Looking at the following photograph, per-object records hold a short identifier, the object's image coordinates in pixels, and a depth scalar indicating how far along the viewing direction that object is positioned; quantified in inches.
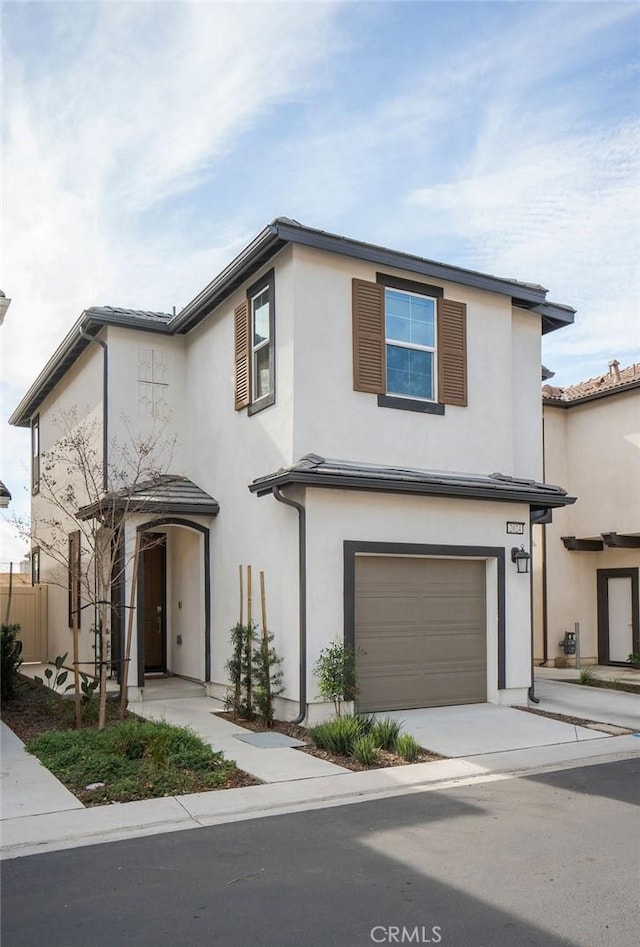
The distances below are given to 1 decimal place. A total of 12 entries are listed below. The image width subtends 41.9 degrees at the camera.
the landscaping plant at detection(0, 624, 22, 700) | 508.1
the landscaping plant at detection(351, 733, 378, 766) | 340.5
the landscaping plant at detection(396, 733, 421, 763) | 345.4
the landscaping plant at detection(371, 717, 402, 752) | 362.9
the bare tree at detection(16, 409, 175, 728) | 413.7
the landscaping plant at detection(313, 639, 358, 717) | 402.9
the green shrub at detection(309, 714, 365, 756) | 357.4
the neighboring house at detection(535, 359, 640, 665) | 698.2
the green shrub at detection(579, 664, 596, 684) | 580.7
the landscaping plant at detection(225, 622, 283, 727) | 420.8
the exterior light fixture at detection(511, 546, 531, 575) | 490.0
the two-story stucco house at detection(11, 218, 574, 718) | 433.4
